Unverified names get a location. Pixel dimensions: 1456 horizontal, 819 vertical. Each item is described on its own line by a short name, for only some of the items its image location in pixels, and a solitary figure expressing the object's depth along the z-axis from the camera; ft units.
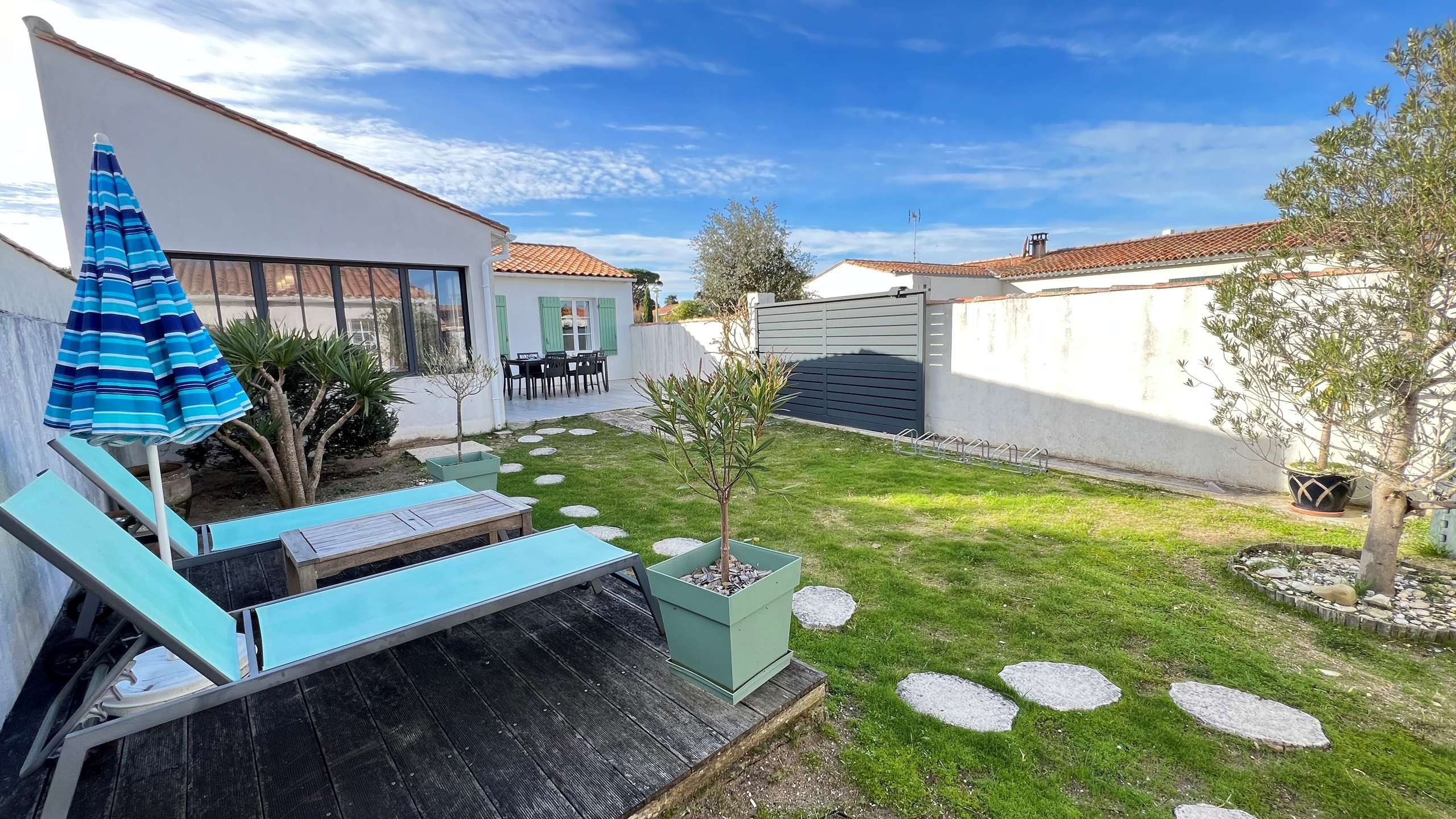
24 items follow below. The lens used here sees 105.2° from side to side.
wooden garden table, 8.46
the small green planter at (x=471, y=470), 15.14
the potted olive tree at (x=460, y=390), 15.24
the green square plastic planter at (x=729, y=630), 6.50
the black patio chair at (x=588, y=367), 40.24
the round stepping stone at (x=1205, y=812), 5.73
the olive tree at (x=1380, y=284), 8.80
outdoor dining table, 37.78
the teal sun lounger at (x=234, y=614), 4.76
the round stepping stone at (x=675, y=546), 12.78
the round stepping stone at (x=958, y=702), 7.21
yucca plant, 14.75
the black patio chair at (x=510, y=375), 36.78
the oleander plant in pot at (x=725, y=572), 6.62
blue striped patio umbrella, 6.02
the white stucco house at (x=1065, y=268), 44.96
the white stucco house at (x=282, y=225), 18.53
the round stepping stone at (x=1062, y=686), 7.57
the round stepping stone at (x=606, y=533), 13.80
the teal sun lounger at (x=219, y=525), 8.52
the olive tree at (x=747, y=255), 55.77
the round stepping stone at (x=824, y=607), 9.64
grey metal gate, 25.75
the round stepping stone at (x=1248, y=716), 6.84
